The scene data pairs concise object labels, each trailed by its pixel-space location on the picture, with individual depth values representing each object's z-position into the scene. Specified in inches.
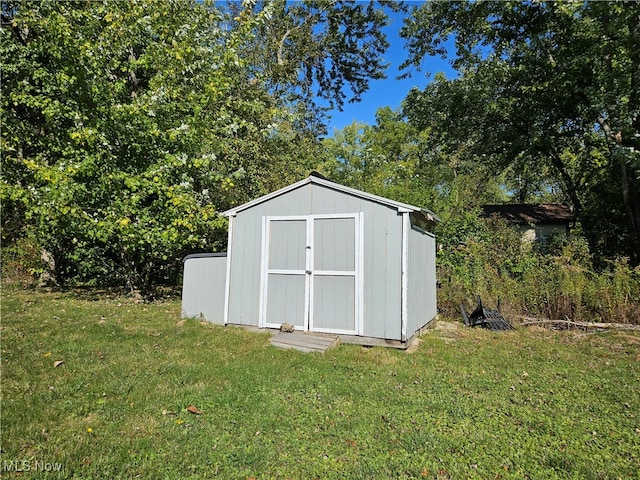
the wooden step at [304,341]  199.8
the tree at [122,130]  308.8
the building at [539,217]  650.8
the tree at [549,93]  335.9
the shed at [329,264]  208.2
